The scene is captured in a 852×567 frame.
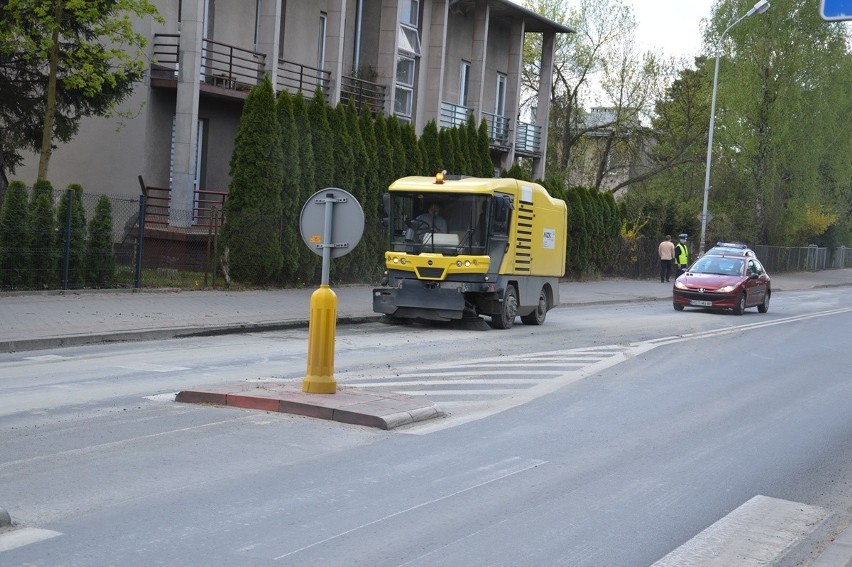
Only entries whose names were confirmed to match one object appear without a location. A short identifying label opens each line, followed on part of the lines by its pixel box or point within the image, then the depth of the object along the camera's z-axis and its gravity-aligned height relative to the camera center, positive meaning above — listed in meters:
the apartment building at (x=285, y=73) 28.08 +4.89
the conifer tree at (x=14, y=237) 19.52 -0.49
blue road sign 10.11 +2.36
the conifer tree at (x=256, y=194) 24.80 +0.72
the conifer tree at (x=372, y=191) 29.48 +1.16
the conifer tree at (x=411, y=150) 31.14 +2.44
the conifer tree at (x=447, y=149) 33.16 +2.69
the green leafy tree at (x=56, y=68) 21.80 +3.03
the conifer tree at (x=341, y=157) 28.25 +1.92
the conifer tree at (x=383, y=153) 30.12 +2.22
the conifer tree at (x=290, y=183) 25.97 +1.07
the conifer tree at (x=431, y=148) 32.25 +2.64
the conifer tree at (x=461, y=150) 33.60 +2.75
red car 28.98 -0.73
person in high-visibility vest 44.00 -0.02
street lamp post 45.81 +5.11
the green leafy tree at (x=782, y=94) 57.47 +8.77
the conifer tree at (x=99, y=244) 21.25 -0.55
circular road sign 10.88 +0.09
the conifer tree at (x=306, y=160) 26.77 +1.69
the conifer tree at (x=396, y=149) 30.59 +2.40
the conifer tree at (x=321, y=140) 27.52 +2.25
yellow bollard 10.61 -1.11
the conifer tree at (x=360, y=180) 28.89 +1.39
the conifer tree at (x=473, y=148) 34.44 +2.90
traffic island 9.75 -1.60
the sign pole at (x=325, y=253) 10.62 -0.22
